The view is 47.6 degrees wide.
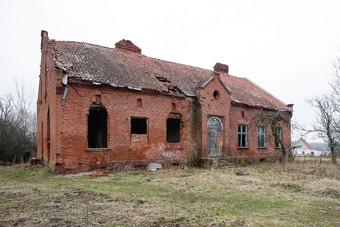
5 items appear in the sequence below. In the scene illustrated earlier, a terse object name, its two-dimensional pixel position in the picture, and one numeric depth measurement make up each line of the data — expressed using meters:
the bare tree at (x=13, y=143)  29.73
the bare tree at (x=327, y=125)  27.48
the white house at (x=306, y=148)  83.10
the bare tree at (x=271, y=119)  26.20
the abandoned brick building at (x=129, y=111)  18.94
